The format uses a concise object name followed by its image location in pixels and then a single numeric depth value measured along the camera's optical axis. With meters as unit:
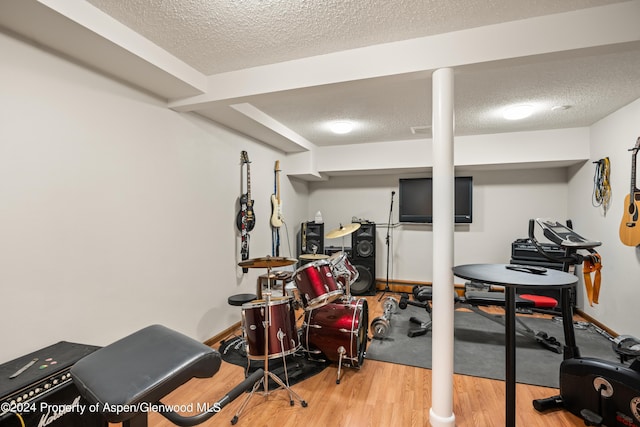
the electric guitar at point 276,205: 4.31
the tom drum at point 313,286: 2.38
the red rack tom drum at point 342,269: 2.69
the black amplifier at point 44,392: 1.29
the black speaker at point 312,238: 5.04
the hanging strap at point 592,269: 2.01
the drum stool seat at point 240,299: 2.84
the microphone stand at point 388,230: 5.32
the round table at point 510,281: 1.47
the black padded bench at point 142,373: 0.78
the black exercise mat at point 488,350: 2.56
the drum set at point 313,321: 2.18
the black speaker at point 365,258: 4.91
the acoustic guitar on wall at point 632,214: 2.80
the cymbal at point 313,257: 3.62
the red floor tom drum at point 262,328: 2.17
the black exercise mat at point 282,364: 2.48
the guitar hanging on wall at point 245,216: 3.55
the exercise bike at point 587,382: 1.71
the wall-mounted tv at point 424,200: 4.83
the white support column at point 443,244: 1.88
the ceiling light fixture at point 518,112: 3.12
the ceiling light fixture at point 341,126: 3.71
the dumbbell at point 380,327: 3.10
